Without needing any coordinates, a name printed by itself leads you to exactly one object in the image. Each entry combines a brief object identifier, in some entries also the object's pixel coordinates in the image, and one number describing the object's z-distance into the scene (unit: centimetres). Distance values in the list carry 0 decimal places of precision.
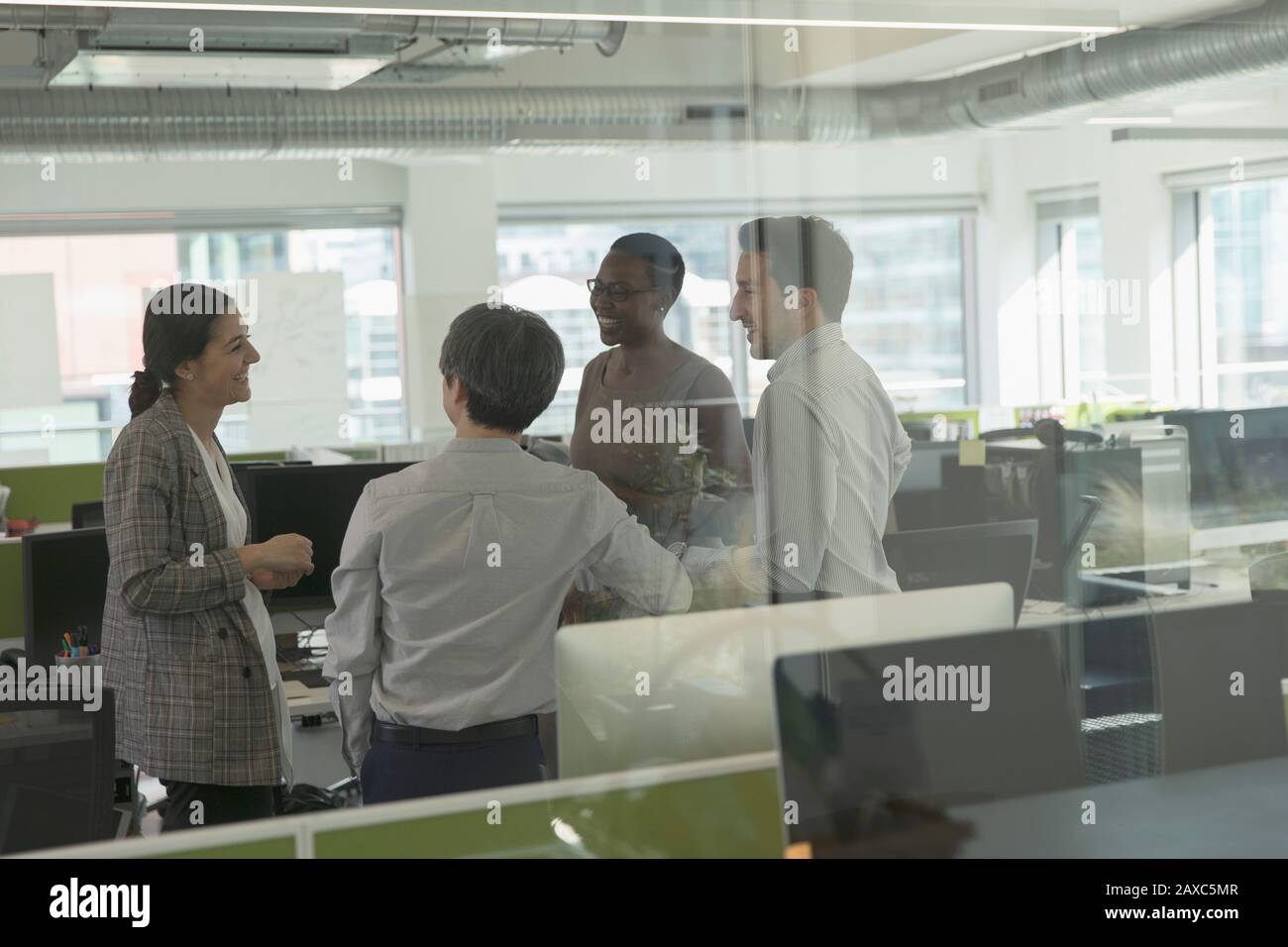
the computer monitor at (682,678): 140
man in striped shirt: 245
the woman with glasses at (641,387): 266
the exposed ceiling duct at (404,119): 604
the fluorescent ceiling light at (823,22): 208
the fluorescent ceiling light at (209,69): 472
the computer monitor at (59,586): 288
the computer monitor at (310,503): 319
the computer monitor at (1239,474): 311
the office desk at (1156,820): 132
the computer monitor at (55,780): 200
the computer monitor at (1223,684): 165
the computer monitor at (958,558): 256
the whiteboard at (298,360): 780
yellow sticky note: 384
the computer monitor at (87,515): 362
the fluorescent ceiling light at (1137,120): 336
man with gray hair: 179
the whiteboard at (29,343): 747
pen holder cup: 282
